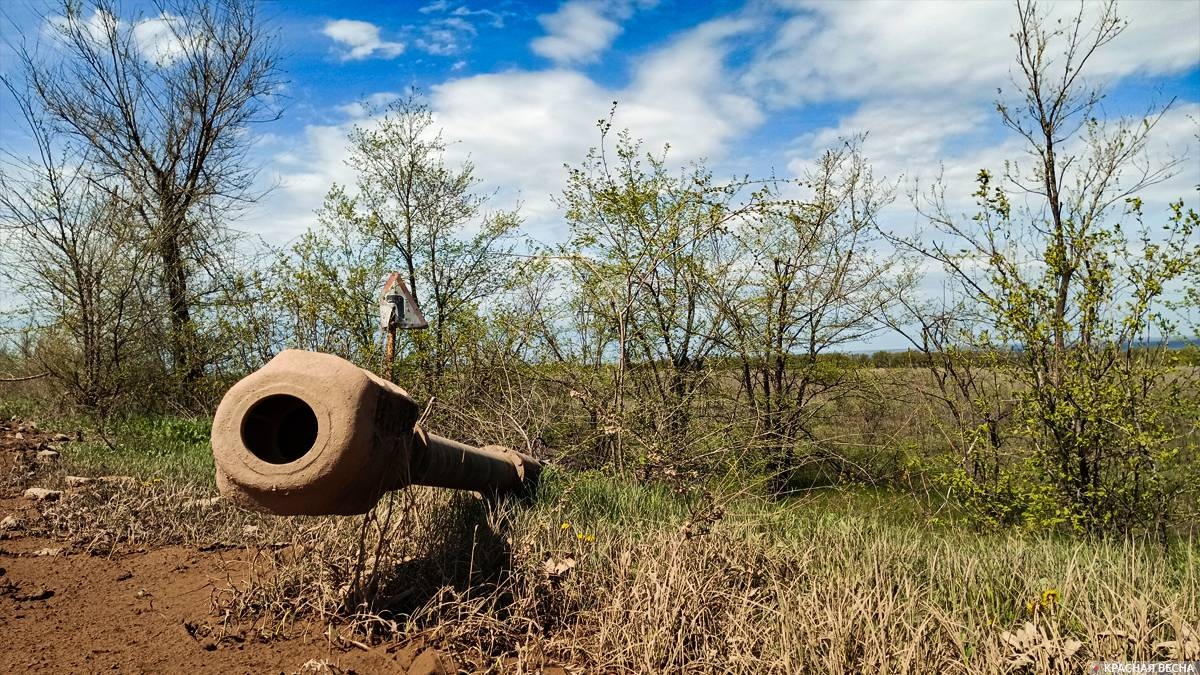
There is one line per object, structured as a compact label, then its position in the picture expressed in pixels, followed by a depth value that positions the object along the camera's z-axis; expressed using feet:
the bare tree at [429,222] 47.96
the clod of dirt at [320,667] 10.11
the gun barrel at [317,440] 9.33
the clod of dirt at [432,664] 9.93
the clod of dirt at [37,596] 12.85
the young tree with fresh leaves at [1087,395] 21.56
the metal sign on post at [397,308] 24.99
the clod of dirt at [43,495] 18.70
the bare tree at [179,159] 42.16
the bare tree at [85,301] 36.37
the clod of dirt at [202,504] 17.79
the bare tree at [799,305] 34.30
